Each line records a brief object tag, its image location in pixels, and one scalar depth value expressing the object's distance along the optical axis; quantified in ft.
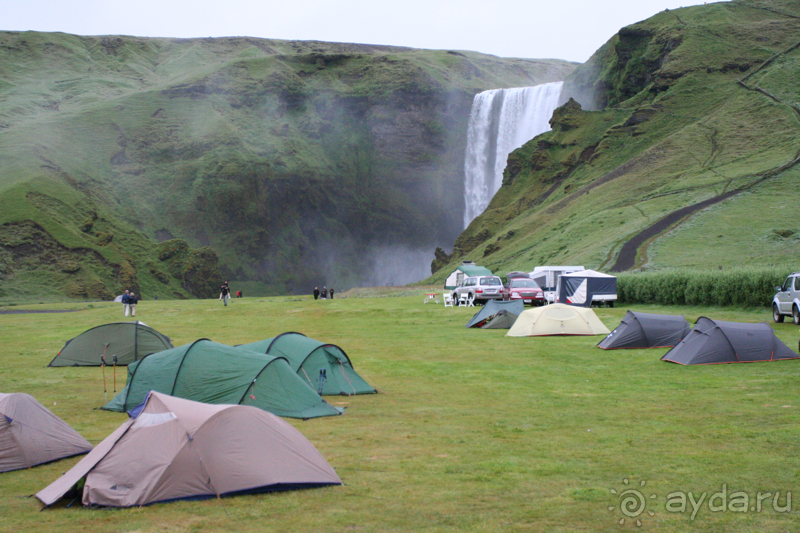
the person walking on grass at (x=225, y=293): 180.55
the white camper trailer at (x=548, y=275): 158.10
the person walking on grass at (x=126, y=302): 139.20
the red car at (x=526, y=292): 138.92
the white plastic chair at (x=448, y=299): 147.74
